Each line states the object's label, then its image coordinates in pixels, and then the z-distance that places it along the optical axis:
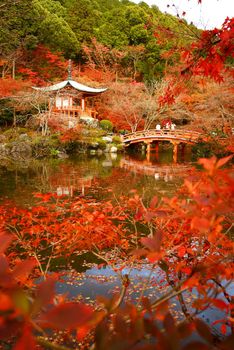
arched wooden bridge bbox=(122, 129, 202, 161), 20.31
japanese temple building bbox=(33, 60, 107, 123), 22.10
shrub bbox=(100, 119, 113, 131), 23.62
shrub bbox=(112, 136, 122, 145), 21.89
